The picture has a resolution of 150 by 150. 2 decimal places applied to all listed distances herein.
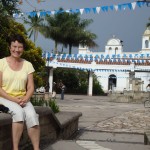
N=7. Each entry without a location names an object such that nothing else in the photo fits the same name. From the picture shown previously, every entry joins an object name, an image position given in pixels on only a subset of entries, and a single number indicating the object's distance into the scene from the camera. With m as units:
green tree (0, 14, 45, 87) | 8.47
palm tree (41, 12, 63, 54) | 32.04
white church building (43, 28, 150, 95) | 28.30
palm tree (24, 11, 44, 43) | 31.28
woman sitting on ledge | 3.25
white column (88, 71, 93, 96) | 30.59
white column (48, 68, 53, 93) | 29.39
